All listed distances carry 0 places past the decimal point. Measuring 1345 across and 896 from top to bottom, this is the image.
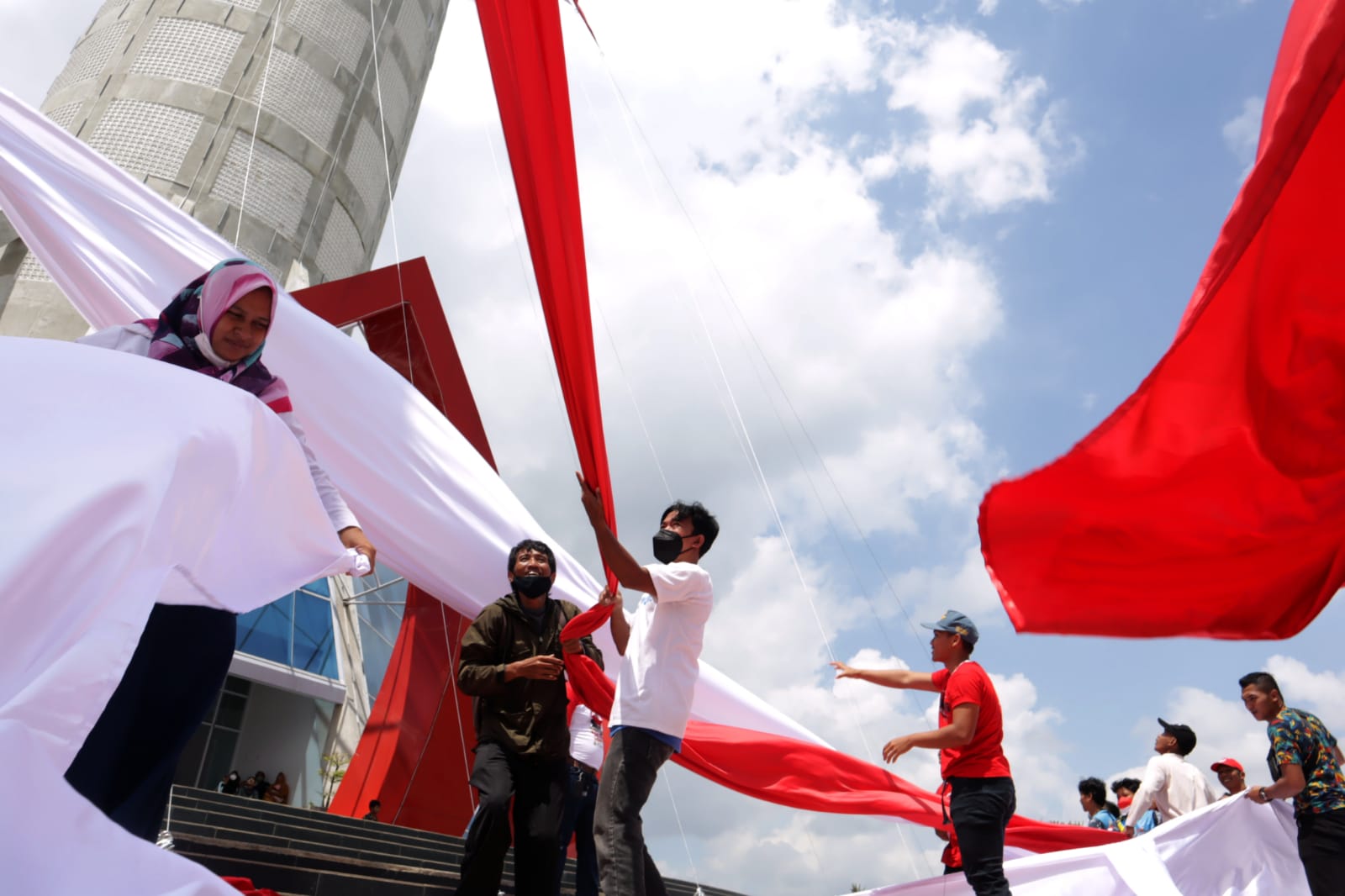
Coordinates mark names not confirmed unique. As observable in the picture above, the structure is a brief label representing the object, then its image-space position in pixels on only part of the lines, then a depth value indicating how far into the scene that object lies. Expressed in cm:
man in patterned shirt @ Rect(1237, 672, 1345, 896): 508
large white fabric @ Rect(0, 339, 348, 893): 163
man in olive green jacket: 414
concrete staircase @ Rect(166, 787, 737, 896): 454
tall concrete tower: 1620
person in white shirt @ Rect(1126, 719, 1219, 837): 668
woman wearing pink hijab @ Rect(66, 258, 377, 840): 253
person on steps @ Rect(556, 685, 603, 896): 540
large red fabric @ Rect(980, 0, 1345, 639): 237
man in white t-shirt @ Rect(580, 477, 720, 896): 377
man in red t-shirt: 453
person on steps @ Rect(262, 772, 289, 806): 1530
